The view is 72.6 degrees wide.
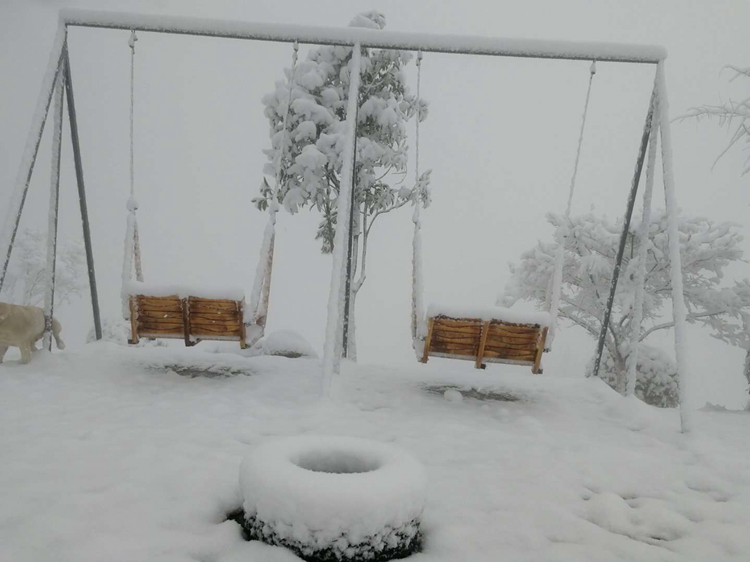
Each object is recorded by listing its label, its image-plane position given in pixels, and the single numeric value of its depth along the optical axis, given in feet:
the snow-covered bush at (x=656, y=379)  37.58
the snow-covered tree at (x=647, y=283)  39.42
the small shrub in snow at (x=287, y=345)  27.40
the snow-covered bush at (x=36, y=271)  77.51
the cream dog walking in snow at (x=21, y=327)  16.26
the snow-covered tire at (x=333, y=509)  5.82
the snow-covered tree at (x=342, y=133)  33.96
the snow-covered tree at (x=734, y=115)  27.48
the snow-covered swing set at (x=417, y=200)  14.80
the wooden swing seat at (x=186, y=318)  15.30
